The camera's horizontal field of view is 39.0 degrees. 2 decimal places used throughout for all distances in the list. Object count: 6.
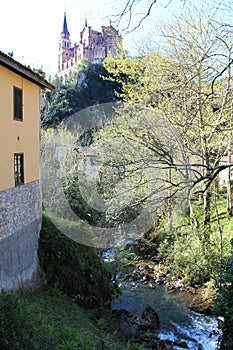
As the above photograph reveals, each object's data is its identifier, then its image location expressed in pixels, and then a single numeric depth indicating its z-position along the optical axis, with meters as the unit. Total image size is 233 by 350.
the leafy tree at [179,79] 11.84
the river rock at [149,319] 10.52
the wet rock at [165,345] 9.06
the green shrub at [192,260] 12.55
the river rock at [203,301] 11.54
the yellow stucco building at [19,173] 8.61
